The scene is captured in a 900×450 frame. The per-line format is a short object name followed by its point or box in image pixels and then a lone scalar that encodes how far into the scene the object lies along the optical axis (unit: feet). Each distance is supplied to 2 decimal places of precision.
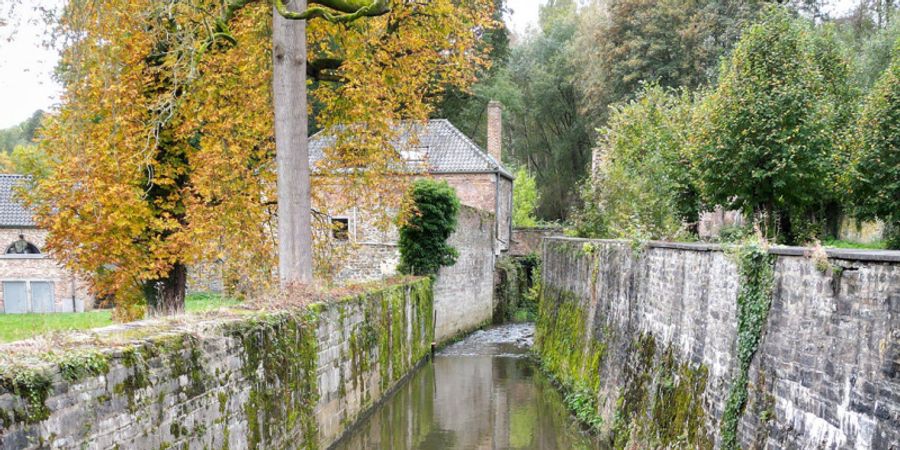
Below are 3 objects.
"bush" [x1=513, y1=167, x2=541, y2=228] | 123.54
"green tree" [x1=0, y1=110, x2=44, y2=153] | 192.01
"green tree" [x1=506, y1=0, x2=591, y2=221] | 142.61
